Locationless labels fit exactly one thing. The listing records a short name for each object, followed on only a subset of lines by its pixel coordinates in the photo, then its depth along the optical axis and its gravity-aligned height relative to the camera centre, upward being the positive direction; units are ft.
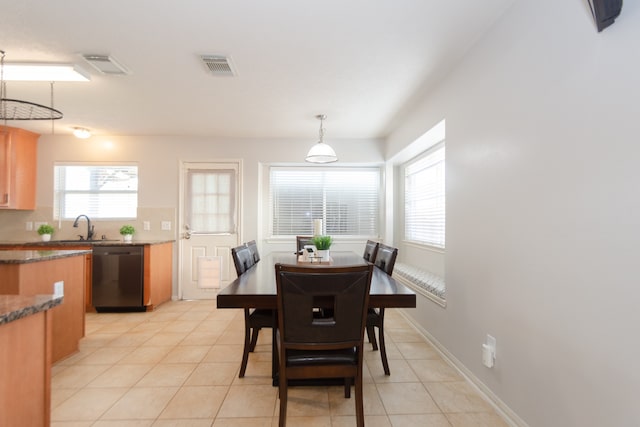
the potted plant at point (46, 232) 13.39 -0.66
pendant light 10.17 +2.20
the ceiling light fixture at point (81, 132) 12.71 +3.69
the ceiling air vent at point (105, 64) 7.40 +4.02
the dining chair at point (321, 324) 4.71 -1.77
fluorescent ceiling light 7.66 +3.90
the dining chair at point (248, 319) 7.15 -2.45
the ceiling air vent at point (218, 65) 7.50 +4.06
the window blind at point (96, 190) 14.34 +1.34
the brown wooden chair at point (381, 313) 7.21 -2.36
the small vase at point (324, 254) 8.66 -1.06
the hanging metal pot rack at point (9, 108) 7.52 +3.37
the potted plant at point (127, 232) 13.38 -0.65
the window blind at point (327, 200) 15.40 +0.96
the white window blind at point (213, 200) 14.67 +0.89
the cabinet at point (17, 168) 12.76 +2.22
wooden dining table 5.30 -1.38
